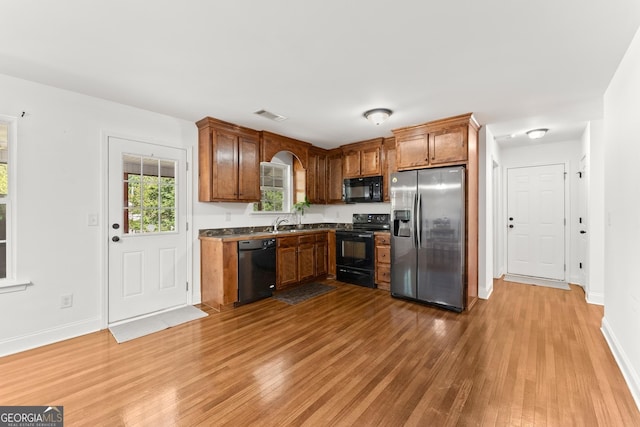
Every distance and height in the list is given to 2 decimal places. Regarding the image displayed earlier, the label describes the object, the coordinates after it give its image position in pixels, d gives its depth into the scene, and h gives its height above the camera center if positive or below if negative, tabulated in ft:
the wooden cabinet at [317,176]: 17.44 +2.32
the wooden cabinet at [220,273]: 11.64 -2.53
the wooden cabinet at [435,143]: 11.73 +3.09
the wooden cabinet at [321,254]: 16.26 -2.42
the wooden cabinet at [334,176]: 17.99 +2.35
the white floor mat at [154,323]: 9.53 -4.03
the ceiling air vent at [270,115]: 11.41 +4.09
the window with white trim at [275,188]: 16.15 +1.47
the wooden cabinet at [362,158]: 16.14 +3.22
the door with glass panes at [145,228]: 10.45 -0.58
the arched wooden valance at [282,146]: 14.34 +3.65
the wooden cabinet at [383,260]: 14.51 -2.46
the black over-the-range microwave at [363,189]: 15.97 +1.36
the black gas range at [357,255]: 14.98 -2.30
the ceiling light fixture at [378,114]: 10.98 +3.85
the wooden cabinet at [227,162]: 12.29 +2.35
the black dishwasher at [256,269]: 12.27 -2.54
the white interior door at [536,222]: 16.15 -0.59
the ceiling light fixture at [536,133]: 13.57 +3.83
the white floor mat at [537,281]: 15.11 -3.93
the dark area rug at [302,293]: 13.19 -3.97
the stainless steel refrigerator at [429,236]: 11.62 -1.03
